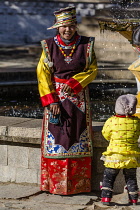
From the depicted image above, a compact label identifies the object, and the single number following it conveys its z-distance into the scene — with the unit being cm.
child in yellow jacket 870
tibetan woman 936
